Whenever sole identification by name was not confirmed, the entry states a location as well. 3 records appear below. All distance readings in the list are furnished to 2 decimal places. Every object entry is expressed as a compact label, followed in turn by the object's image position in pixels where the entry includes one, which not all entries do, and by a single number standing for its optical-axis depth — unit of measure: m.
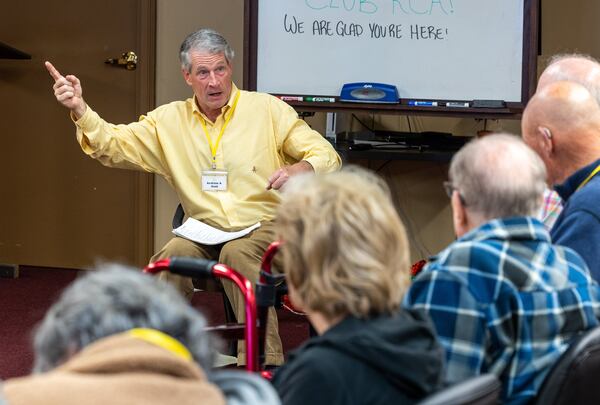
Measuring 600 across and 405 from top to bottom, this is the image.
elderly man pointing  6.28
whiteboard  7.49
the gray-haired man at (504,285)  2.95
